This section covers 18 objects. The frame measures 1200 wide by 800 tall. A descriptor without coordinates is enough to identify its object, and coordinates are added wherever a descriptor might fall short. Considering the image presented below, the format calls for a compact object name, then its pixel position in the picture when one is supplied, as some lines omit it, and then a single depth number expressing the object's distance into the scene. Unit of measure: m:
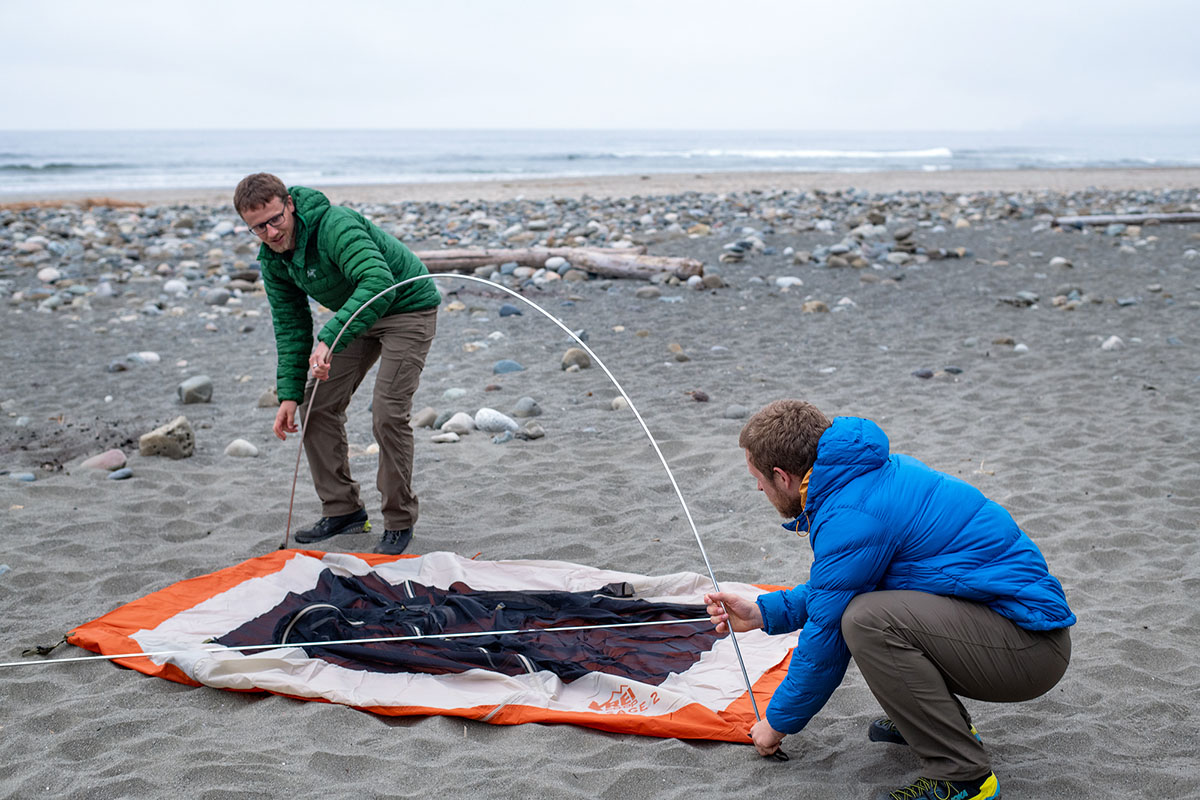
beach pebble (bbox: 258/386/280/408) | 6.80
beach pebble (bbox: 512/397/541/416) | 6.57
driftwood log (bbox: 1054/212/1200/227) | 13.78
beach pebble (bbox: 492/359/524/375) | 7.53
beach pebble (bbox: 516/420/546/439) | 6.13
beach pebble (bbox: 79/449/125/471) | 5.47
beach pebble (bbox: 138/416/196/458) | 5.71
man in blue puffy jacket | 2.41
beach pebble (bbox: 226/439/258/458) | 5.87
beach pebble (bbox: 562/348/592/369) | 7.62
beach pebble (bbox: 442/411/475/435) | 6.36
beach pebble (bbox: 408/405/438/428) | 6.48
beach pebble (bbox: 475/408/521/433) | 6.32
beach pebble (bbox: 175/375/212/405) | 6.82
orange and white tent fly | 3.20
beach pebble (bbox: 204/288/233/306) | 9.98
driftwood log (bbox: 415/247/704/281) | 10.54
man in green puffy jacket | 4.13
